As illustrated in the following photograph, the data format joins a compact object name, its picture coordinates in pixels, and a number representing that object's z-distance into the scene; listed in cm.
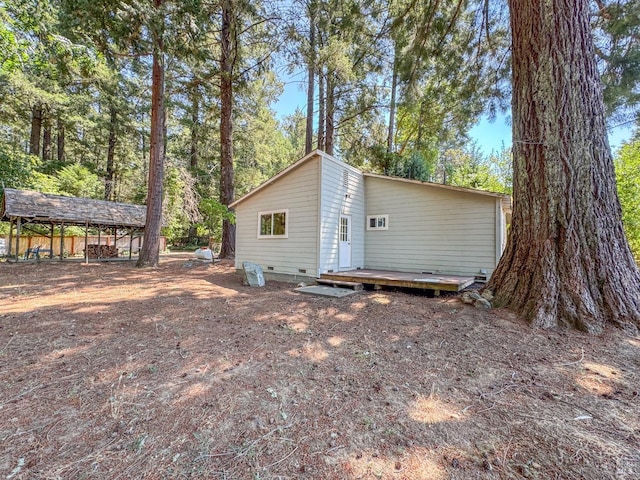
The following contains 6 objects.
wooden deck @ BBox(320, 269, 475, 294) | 621
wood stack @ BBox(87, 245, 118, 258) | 1496
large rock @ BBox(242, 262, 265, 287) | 768
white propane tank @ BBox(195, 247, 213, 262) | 1352
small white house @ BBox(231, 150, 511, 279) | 776
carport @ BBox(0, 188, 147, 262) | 1166
